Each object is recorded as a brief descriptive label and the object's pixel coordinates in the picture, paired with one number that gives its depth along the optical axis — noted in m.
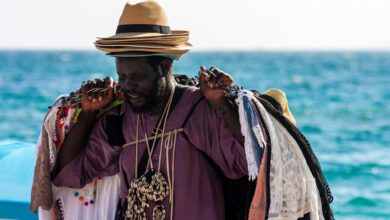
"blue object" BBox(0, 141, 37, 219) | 8.23
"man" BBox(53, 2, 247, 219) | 6.37
